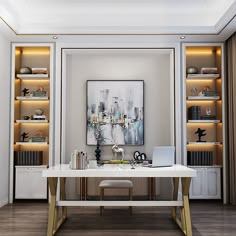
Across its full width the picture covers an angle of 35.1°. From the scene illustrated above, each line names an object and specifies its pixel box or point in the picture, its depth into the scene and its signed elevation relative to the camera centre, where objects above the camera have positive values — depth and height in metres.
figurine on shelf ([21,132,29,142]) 6.26 -0.17
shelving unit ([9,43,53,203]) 6.04 +0.08
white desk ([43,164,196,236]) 3.92 -0.53
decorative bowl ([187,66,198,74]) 6.23 +0.94
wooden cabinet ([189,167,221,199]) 6.04 -0.97
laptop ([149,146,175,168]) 4.24 -0.35
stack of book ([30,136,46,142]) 6.11 -0.22
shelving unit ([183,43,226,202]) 6.05 +0.10
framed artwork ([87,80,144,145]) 6.37 +0.15
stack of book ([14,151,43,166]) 6.07 -0.53
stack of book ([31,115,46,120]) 6.14 +0.14
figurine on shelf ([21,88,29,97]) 6.29 +0.59
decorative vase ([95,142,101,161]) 6.28 -0.47
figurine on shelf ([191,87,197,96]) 6.32 +0.58
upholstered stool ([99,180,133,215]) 5.14 -0.82
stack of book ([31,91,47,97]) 6.19 +0.53
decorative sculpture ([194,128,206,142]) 6.21 -0.10
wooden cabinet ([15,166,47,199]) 6.03 -0.93
